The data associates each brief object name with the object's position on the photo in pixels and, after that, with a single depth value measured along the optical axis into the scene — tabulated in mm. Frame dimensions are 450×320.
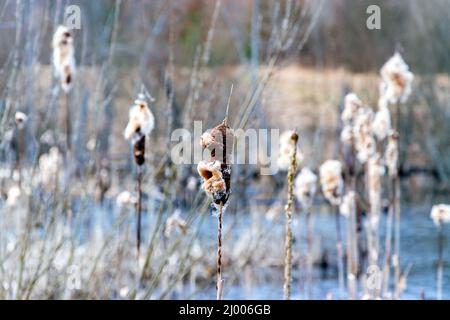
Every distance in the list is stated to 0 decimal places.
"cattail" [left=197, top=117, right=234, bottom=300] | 3326
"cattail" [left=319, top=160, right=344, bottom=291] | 7617
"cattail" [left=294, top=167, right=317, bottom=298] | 7941
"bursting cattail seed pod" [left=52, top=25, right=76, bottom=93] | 6207
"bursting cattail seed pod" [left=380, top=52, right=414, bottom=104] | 7328
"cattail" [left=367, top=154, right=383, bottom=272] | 7242
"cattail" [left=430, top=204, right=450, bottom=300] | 7445
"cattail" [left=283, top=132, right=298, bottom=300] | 3630
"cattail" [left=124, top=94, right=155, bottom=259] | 5215
